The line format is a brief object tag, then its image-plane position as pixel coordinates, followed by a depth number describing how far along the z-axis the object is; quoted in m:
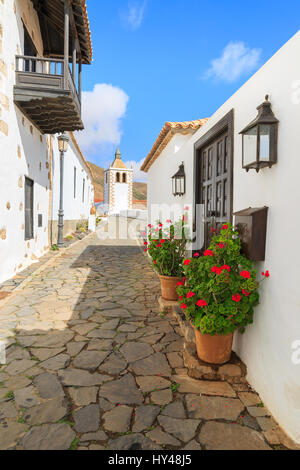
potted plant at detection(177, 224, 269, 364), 2.43
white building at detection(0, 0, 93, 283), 5.65
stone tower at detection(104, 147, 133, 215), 43.44
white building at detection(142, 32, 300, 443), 1.94
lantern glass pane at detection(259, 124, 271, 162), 2.19
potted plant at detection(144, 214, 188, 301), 4.39
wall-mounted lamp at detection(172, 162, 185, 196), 5.36
